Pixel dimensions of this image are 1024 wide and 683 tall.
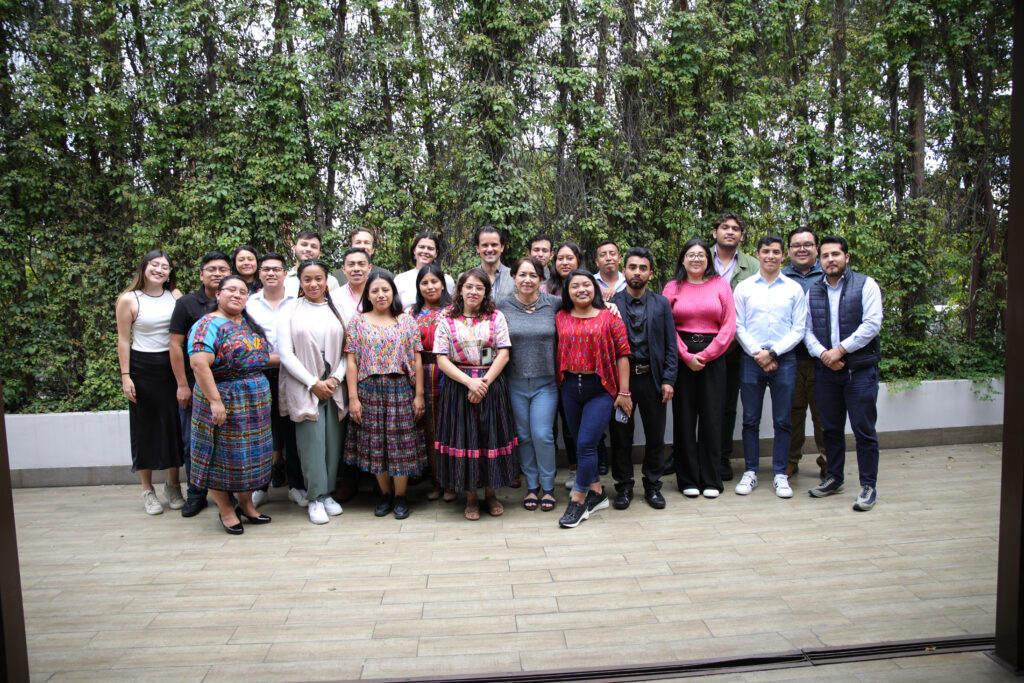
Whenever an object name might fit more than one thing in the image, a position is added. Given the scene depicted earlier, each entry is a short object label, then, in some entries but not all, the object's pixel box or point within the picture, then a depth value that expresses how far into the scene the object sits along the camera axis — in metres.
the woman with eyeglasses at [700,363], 4.52
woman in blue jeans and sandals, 4.20
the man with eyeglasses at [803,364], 4.77
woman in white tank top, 4.36
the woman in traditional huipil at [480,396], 4.13
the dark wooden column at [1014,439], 2.37
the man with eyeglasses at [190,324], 4.20
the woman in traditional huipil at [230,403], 3.87
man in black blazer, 4.32
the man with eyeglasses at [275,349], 4.29
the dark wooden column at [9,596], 2.20
